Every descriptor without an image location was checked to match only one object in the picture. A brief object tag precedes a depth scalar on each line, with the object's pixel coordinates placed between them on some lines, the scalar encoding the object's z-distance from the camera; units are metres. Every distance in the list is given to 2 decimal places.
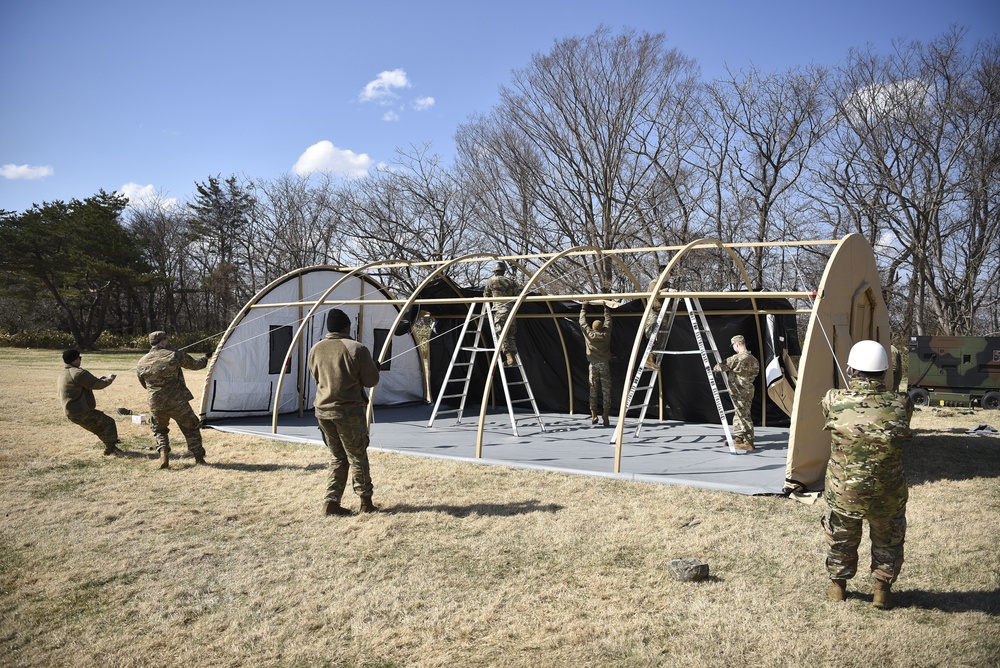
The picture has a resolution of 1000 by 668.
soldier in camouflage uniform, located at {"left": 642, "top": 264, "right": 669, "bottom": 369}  9.59
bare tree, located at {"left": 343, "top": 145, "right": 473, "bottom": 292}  30.19
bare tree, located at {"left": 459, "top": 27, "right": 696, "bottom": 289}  24.34
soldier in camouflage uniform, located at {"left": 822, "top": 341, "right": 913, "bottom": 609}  4.00
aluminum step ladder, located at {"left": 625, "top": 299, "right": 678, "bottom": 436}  8.84
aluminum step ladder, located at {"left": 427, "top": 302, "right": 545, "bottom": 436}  11.45
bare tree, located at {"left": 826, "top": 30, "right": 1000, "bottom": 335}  21.45
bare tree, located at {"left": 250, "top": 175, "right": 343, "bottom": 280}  35.12
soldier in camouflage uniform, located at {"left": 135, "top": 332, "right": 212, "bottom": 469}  8.26
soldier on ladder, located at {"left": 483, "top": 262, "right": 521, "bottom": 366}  10.84
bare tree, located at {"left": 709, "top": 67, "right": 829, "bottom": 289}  23.34
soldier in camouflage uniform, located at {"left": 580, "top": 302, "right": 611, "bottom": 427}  11.00
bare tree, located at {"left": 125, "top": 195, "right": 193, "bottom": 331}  38.62
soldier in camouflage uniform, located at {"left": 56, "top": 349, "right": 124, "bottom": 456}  8.81
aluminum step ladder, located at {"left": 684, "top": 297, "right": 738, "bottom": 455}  8.88
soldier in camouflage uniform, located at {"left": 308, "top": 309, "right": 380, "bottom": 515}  6.09
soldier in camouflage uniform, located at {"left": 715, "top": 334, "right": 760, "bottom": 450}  8.88
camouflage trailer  13.58
